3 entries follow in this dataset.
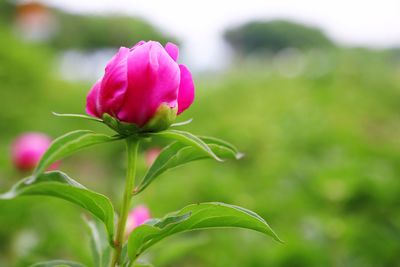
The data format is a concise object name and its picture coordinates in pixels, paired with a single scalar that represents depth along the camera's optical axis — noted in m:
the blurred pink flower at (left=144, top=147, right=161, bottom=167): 1.15
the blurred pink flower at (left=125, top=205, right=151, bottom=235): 0.69
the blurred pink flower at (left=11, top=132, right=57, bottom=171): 1.12
